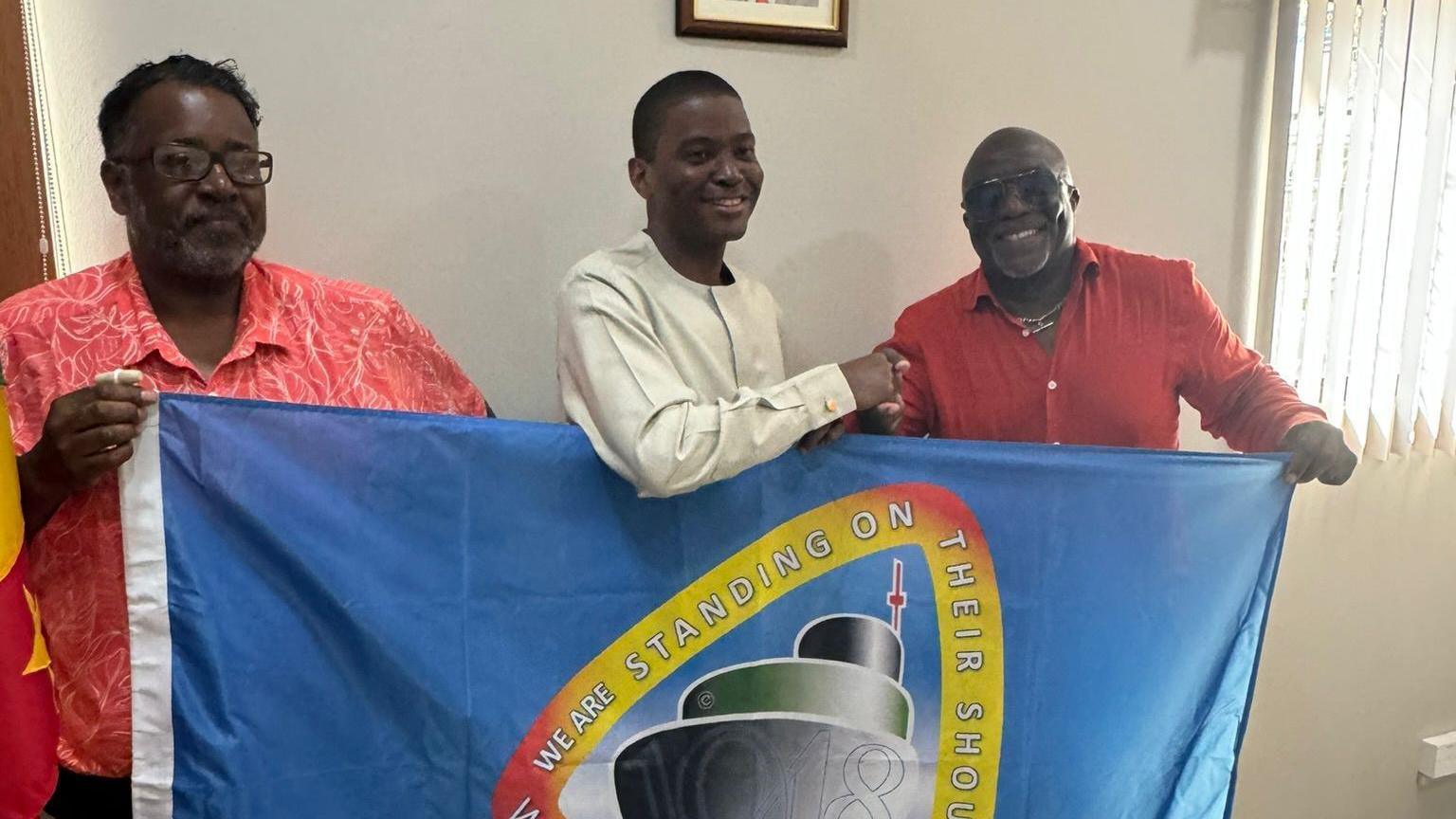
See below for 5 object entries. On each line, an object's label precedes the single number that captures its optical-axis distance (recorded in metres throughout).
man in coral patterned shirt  1.21
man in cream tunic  1.24
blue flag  1.21
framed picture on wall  1.72
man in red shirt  1.63
